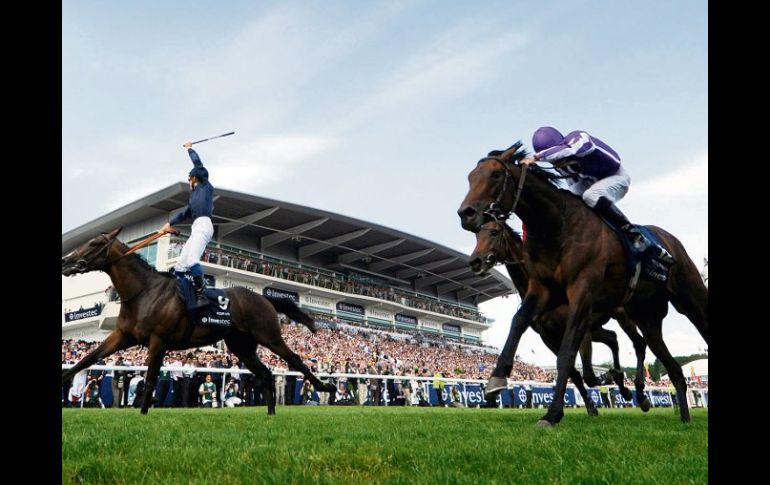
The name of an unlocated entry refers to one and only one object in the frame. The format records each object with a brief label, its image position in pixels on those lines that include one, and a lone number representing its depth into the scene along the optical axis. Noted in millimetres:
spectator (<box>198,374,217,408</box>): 15148
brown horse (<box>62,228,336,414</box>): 7828
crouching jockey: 6035
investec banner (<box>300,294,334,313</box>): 51006
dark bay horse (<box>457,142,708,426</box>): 5398
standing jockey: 8250
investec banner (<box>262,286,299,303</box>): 48131
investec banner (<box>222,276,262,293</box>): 45041
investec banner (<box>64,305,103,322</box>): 44906
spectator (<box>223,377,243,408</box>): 15414
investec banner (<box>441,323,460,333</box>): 67006
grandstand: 45500
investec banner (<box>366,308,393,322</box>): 57191
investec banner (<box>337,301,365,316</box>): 54244
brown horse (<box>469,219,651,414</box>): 6922
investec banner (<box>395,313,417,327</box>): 60438
